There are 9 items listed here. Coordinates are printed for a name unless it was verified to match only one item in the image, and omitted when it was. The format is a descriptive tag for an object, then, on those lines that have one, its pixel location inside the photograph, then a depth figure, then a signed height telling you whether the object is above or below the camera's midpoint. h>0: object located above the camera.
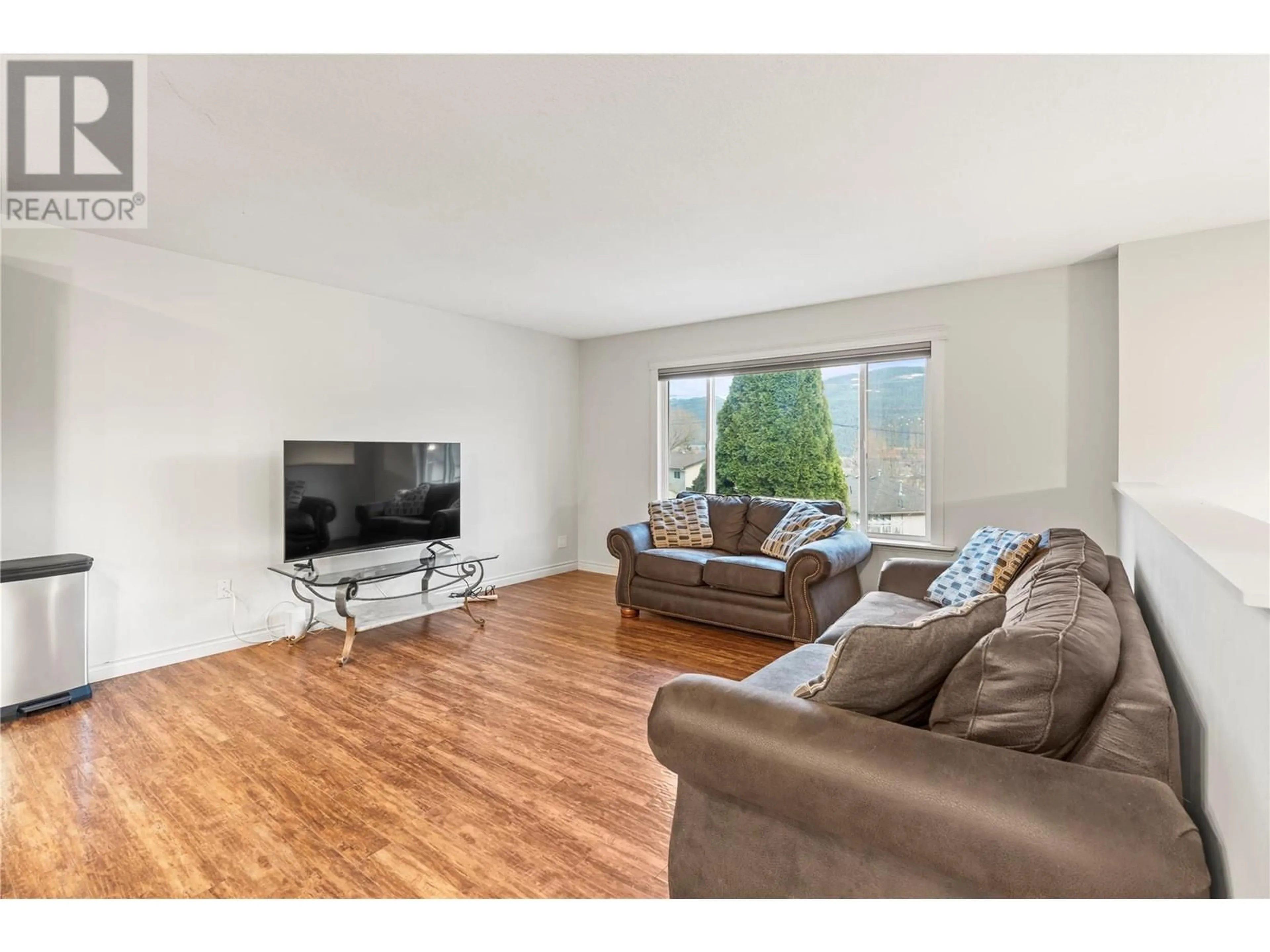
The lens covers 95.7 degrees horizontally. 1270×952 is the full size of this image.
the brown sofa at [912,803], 0.96 -0.63
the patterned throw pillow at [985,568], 2.92 -0.50
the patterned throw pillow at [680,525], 4.71 -0.43
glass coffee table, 3.55 -0.86
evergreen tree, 4.85 +0.29
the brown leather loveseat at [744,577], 3.71 -0.73
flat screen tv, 3.72 -0.15
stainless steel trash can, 2.71 -0.78
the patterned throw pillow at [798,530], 4.05 -0.41
